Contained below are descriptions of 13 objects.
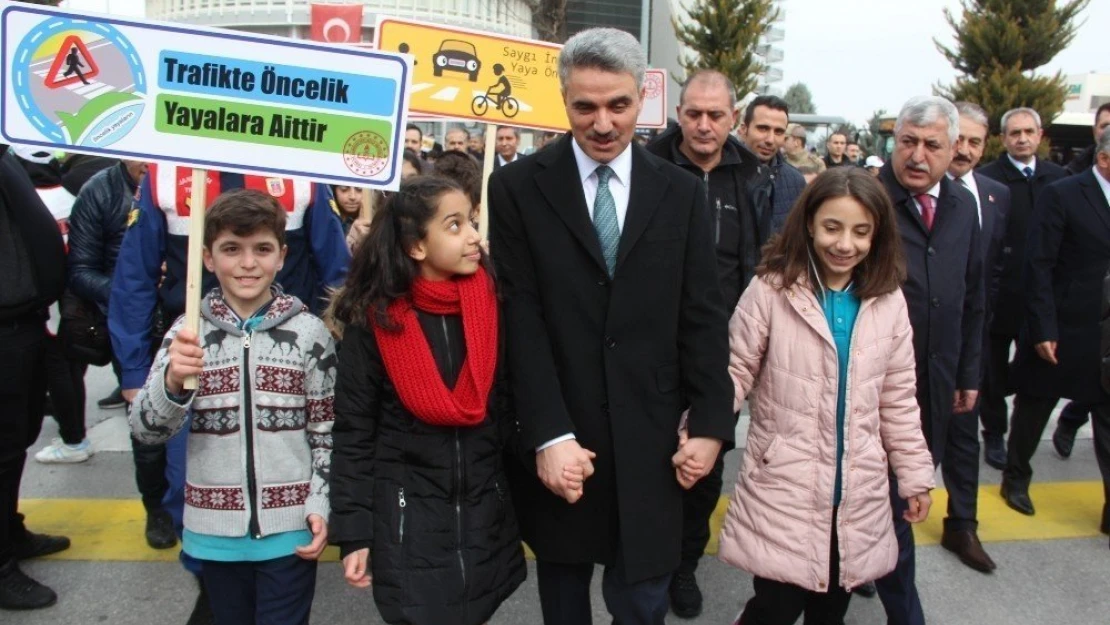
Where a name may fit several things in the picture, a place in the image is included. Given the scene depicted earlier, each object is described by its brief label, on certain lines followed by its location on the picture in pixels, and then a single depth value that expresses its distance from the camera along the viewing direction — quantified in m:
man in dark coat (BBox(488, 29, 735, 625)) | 2.22
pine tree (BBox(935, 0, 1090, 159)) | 18.56
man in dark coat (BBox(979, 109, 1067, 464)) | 5.14
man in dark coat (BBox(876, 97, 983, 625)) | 3.20
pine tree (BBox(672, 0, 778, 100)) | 24.88
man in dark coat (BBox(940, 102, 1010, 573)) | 3.85
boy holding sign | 2.46
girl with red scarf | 2.22
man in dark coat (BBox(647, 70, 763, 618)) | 3.66
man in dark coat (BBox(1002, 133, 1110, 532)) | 4.21
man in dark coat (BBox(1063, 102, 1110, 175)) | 6.05
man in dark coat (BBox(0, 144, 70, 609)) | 3.32
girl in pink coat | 2.61
